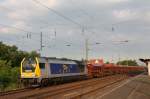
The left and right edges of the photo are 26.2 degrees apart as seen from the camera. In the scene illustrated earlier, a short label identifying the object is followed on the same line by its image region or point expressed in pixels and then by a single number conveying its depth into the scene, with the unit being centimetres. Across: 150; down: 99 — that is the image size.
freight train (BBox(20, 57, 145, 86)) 3291
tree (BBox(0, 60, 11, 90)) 3455
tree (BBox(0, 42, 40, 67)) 6428
